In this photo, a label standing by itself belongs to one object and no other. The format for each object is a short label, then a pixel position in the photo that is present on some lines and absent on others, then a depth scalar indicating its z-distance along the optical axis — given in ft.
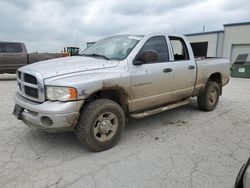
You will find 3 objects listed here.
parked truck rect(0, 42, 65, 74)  36.19
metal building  56.39
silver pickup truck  9.37
